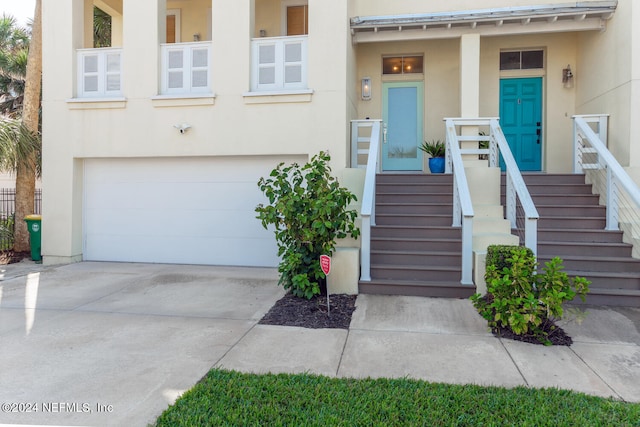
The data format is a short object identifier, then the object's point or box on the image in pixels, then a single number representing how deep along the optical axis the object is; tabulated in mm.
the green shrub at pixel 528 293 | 4172
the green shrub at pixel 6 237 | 9289
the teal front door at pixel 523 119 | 9203
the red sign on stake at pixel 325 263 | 5039
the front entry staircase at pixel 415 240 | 5926
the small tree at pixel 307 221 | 5492
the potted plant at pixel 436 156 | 8453
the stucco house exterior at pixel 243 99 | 7676
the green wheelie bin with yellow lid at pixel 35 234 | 8625
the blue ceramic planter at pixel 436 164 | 8438
